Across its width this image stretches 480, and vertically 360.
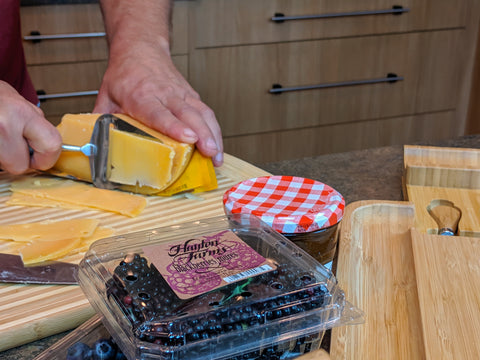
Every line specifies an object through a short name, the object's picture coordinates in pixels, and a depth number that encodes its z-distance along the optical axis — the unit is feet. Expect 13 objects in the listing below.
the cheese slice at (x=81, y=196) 3.41
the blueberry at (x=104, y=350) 1.77
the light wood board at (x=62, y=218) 2.36
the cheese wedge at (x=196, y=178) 3.58
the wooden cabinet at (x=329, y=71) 8.63
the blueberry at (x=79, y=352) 1.77
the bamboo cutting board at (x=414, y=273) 2.11
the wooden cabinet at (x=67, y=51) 7.47
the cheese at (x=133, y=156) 3.52
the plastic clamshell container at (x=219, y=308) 1.61
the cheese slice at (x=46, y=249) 2.71
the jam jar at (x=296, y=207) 2.20
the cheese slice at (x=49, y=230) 3.00
